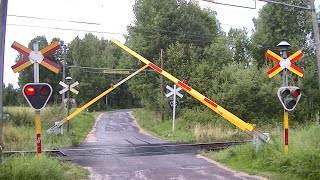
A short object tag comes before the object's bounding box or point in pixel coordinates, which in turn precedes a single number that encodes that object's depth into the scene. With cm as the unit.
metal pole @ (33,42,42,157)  864
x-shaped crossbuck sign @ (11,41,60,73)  873
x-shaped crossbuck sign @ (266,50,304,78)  1059
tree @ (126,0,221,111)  4156
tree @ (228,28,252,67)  4350
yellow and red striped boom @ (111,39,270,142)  1178
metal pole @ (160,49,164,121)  3284
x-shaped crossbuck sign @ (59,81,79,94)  2202
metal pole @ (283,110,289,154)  1022
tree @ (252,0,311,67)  4062
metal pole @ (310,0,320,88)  1691
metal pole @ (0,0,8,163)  792
